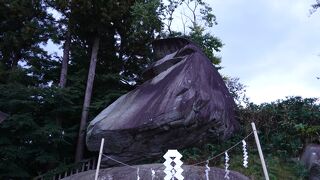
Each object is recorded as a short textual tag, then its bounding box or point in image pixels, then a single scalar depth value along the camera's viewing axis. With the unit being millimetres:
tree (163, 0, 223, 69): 8752
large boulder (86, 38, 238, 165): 5818
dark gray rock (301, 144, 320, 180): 5279
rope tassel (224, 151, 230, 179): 4918
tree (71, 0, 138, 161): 8087
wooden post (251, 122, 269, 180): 3572
